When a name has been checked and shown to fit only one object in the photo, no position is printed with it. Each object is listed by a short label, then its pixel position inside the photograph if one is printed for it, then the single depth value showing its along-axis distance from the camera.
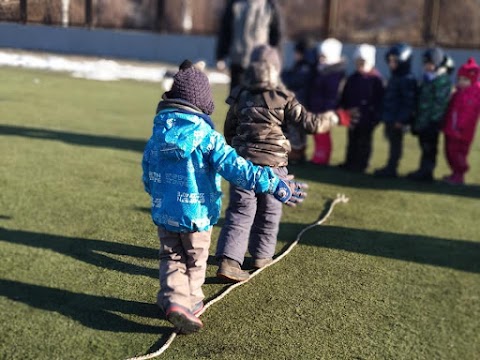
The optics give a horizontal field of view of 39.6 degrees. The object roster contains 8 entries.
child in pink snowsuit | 7.18
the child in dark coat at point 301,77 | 7.81
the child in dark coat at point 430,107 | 7.12
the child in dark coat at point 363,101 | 7.36
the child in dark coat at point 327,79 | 7.64
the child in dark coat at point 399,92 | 7.22
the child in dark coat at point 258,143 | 4.10
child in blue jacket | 3.29
